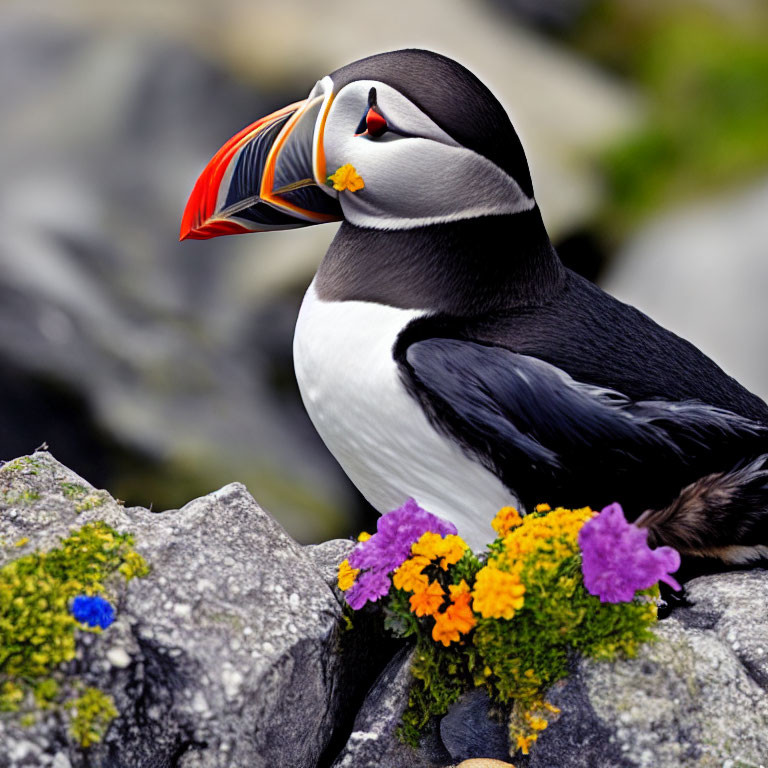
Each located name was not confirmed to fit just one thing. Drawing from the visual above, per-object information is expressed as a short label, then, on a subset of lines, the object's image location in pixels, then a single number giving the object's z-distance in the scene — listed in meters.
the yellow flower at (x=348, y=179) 6.16
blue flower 4.90
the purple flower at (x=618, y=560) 4.97
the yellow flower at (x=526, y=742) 5.01
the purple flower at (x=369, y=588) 5.37
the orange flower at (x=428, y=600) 5.23
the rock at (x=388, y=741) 5.33
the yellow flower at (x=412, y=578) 5.27
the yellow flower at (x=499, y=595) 5.00
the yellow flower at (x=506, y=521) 5.46
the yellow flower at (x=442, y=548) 5.30
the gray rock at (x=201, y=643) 4.90
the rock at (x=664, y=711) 4.88
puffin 5.70
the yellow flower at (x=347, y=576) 5.57
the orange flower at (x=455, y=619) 5.20
